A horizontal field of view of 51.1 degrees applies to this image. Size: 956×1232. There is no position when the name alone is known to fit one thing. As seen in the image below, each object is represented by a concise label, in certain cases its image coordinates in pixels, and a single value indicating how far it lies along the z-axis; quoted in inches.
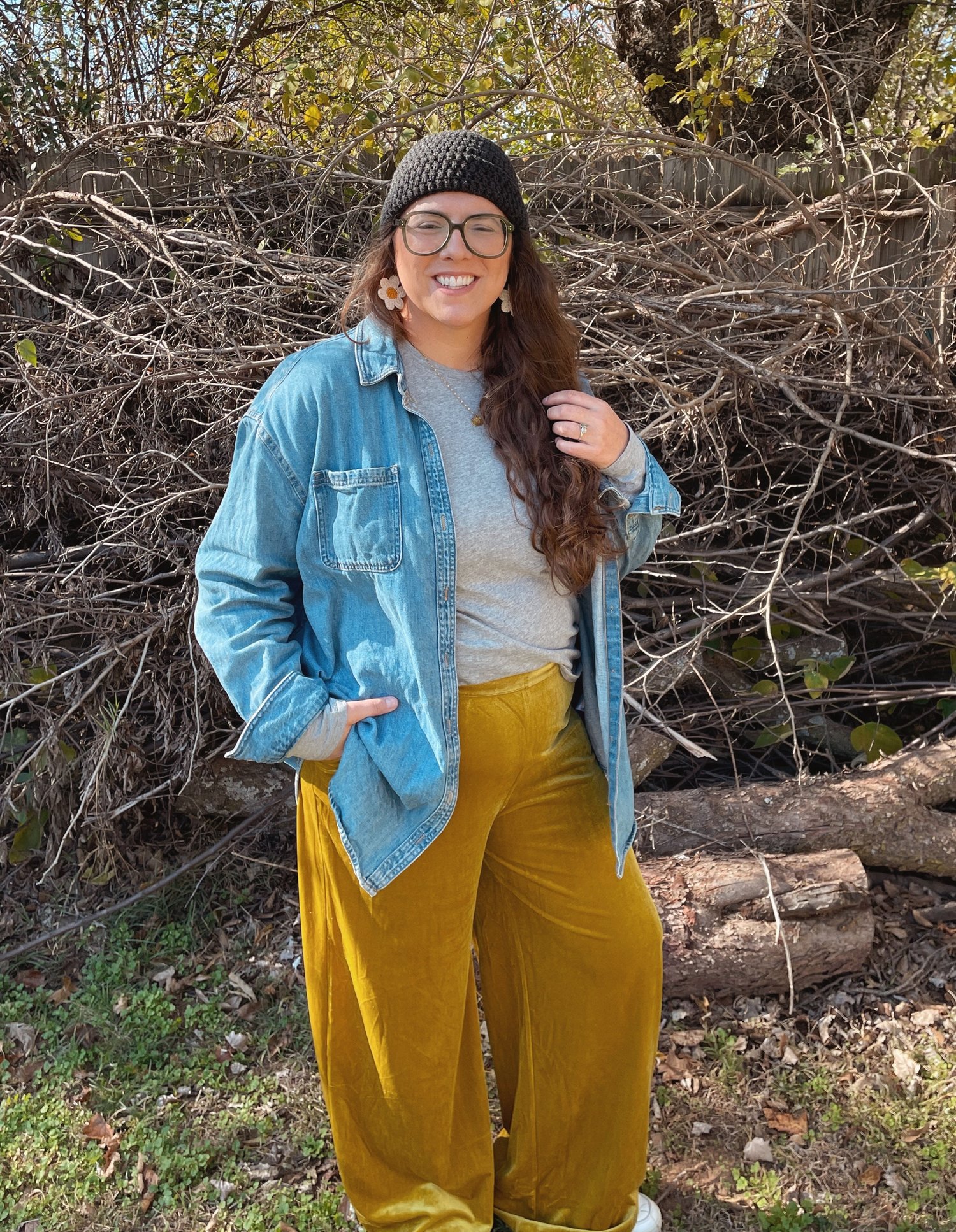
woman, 71.1
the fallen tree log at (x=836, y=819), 128.2
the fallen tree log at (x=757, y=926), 117.8
